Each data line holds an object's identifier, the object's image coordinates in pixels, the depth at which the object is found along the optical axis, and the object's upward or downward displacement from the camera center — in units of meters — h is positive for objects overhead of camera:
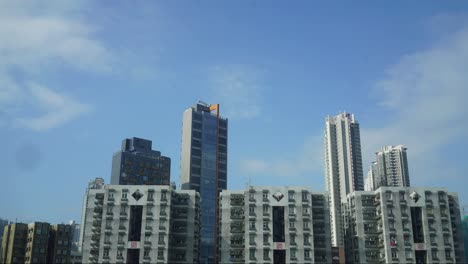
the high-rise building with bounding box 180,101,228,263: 195.25 +4.44
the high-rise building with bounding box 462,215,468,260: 151.70 +11.04
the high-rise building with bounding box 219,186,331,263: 116.06 +8.82
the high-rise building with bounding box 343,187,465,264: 116.81 +9.00
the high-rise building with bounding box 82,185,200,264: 116.75 +8.76
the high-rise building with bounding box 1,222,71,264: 155.88 +5.76
